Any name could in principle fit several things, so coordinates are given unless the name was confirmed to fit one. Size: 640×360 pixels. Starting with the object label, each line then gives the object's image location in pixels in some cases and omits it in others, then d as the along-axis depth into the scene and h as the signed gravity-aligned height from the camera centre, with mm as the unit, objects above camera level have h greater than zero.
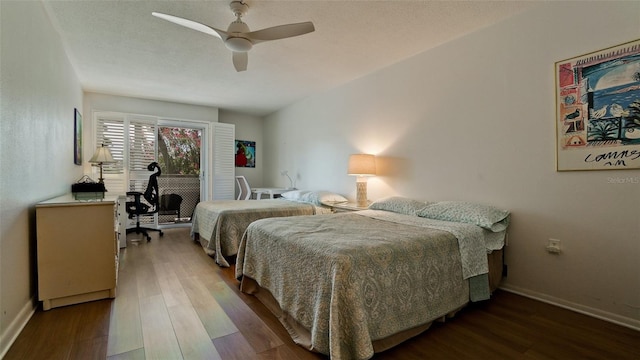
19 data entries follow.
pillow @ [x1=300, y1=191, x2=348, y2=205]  3926 -266
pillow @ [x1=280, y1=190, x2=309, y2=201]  4375 -253
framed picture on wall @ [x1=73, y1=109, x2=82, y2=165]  3619 +562
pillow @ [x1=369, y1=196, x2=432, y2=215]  2816 -274
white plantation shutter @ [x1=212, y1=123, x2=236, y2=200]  5680 +367
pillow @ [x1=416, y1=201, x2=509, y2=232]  2234 -300
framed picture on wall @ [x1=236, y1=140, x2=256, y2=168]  6348 +581
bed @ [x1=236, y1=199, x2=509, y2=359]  1429 -582
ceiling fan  2166 +1146
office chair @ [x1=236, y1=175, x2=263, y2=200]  5438 -235
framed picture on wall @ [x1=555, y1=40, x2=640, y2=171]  1855 +466
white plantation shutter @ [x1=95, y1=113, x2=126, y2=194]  4699 +620
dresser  2023 -523
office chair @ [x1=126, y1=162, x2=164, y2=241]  4375 -370
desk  5281 -241
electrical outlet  2182 -530
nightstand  3459 -348
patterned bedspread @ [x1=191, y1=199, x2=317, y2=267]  3227 -466
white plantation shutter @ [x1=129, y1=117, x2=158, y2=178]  4922 +649
